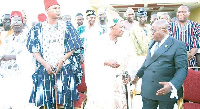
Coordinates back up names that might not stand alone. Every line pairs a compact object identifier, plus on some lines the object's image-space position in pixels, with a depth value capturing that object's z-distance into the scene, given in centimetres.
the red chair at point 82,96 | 337
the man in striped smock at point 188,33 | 393
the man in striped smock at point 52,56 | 299
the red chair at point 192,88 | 325
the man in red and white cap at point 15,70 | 356
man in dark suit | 240
